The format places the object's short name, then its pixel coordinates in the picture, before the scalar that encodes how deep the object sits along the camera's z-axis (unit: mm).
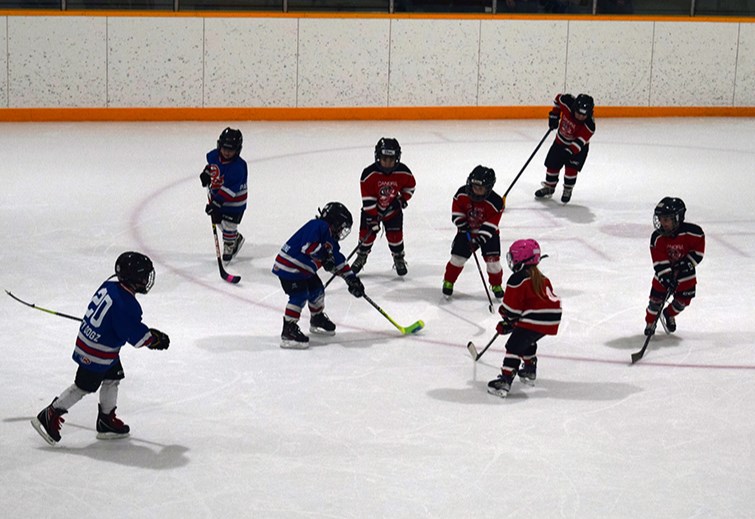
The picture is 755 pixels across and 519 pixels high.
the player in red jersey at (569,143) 15244
